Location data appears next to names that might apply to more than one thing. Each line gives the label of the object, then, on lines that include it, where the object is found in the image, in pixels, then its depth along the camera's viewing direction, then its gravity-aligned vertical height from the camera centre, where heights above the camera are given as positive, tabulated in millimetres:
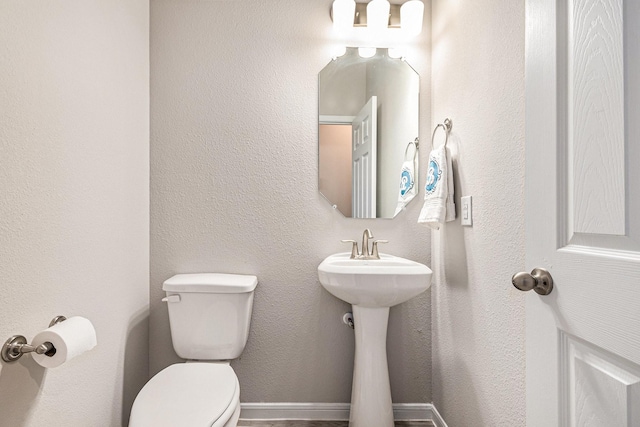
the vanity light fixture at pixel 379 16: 1851 +968
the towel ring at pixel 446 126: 1683 +379
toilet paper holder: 972 -349
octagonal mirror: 1946 +398
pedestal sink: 1479 -381
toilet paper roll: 1012 -344
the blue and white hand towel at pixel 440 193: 1576 +80
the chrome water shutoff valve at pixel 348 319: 1887 -532
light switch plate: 1480 -3
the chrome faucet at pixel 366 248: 1838 -176
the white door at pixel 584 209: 627 +3
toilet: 1459 -487
